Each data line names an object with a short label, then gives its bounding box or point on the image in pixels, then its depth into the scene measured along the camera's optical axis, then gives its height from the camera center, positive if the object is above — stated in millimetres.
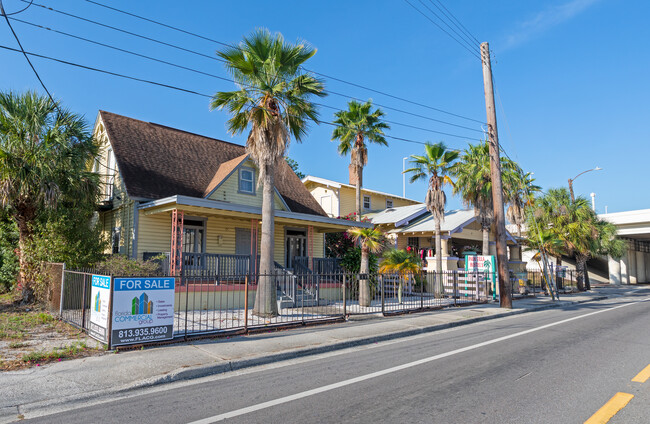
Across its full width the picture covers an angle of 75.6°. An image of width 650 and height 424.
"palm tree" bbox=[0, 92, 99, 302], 12961 +3042
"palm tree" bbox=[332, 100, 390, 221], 23844 +7342
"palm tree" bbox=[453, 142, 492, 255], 22719 +4128
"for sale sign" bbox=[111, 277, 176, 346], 8055 -1024
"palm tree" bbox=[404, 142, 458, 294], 21688 +4565
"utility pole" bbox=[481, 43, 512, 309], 16719 +3167
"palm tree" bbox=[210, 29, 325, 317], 13266 +5164
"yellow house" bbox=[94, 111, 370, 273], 15977 +2229
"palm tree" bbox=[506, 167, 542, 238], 25372 +4130
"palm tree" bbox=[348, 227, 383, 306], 15438 +455
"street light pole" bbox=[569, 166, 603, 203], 29234 +4997
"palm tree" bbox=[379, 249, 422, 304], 17125 -146
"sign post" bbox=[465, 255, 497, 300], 19766 -283
